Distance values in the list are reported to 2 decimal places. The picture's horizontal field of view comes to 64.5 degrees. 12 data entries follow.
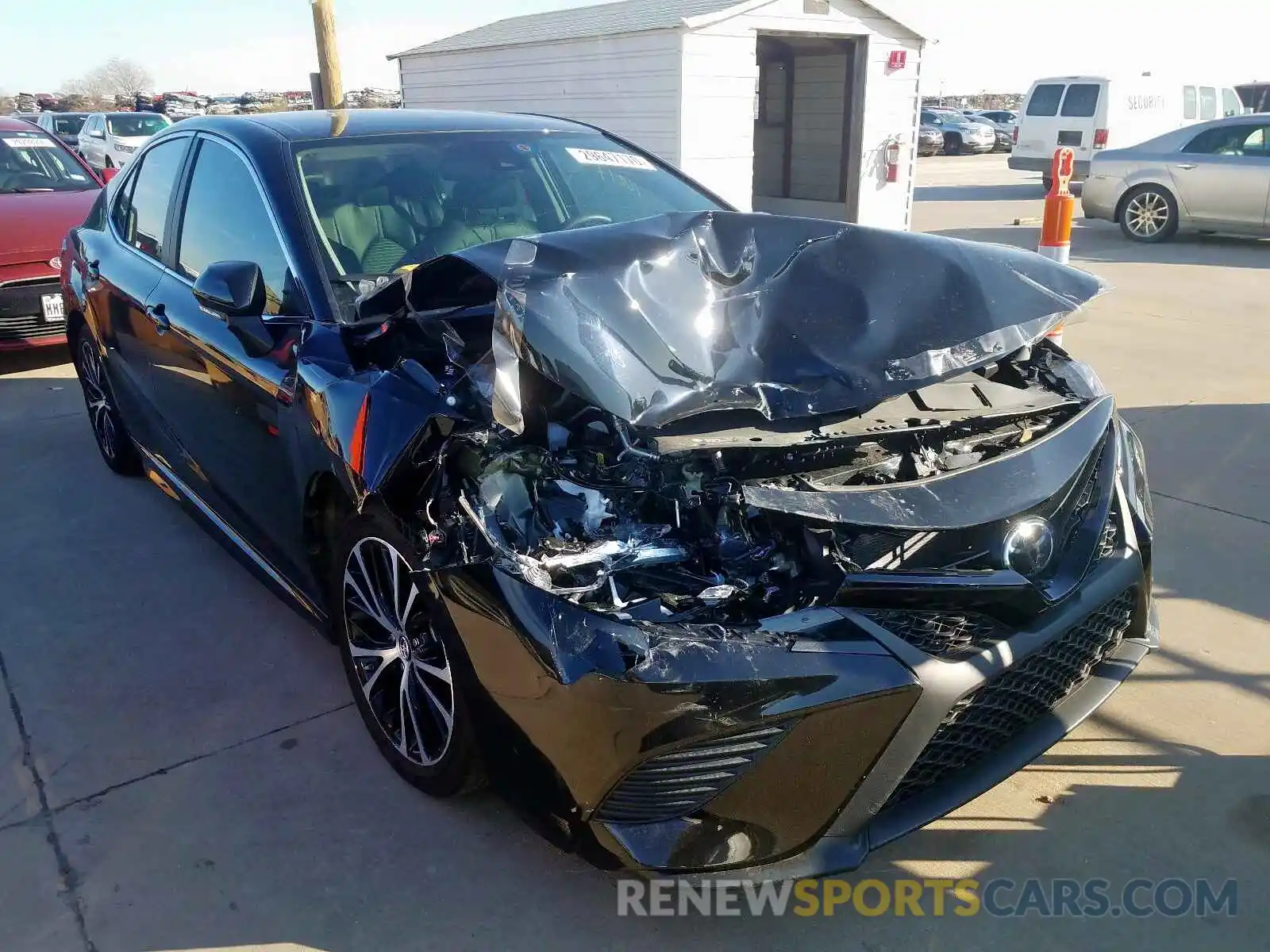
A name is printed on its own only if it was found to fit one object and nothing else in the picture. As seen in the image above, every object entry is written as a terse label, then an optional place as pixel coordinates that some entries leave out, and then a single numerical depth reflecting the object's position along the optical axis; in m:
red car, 7.00
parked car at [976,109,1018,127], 37.75
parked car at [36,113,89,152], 22.58
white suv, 19.16
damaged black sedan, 2.03
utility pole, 10.88
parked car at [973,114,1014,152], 34.38
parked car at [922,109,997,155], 33.19
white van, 16.14
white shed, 9.73
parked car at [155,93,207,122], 32.52
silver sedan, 11.25
